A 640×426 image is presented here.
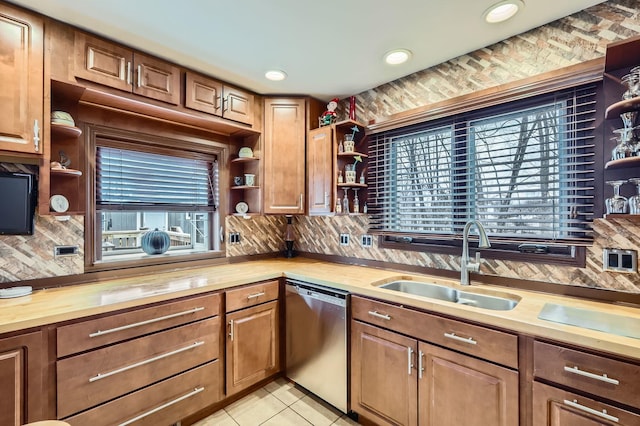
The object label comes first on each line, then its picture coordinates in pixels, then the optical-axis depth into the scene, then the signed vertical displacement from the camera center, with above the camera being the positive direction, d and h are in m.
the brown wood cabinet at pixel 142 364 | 1.45 -0.84
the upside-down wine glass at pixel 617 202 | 1.42 +0.05
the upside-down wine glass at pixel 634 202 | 1.36 +0.05
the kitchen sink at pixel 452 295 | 1.77 -0.54
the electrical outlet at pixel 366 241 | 2.62 -0.25
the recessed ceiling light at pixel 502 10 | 1.54 +1.10
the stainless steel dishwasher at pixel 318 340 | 1.98 -0.91
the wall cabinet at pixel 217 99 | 2.22 +0.93
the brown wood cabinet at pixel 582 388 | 1.07 -0.68
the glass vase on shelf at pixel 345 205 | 2.55 +0.07
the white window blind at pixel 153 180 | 2.21 +0.28
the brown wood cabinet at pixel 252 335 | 2.06 -0.90
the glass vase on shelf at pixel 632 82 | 1.36 +0.60
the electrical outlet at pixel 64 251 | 1.89 -0.24
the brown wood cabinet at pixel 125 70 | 1.77 +0.94
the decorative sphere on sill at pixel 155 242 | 2.41 -0.23
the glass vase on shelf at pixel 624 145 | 1.41 +0.33
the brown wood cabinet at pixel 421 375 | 1.37 -0.85
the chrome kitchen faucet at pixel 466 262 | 1.90 -0.32
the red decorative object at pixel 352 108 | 2.58 +0.92
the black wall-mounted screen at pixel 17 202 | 1.66 +0.07
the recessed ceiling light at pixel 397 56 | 2.00 +1.09
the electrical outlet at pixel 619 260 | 1.50 -0.25
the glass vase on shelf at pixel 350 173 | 2.54 +0.35
